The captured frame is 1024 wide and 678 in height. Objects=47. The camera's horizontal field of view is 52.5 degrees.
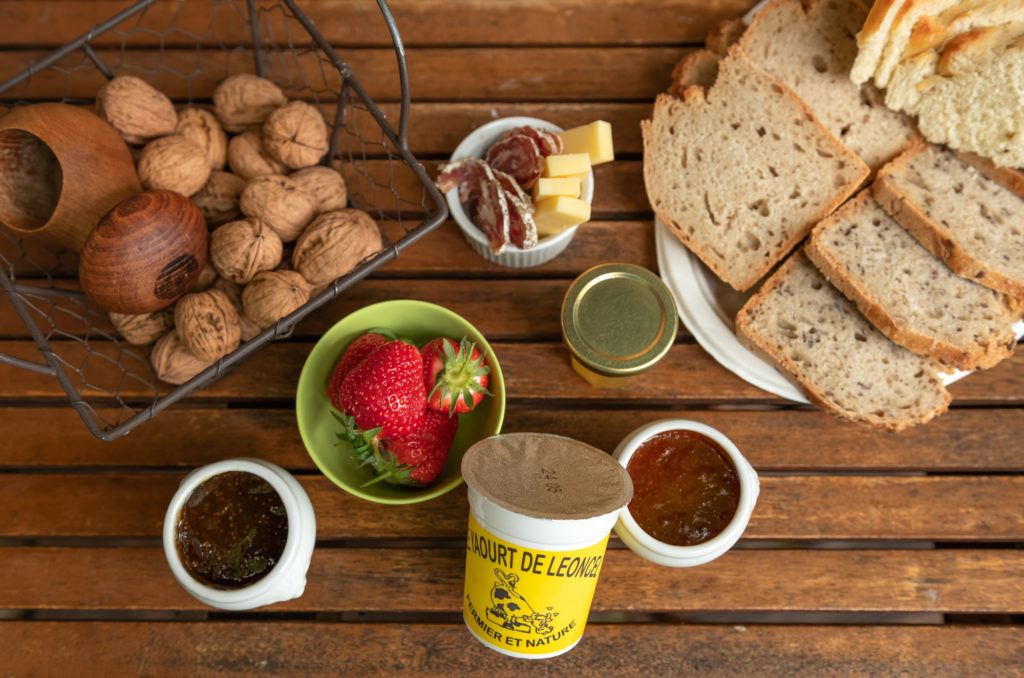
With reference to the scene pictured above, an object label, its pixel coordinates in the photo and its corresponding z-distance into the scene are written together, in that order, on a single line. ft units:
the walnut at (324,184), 1.70
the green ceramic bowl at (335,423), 1.62
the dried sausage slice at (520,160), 1.68
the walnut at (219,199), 1.70
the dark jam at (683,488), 1.64
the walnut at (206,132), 1.72
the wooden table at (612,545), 1.73
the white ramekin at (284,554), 1.55
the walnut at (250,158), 1.72
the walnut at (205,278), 1.66
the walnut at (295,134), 1.68
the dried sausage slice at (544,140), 1.71
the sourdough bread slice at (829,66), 1.83
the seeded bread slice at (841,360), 1.74
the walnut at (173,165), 1.63
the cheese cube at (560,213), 1.65
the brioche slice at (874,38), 1.69
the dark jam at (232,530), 1.59
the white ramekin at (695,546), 1.60
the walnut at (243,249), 1.61
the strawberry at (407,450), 1.58
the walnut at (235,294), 1.68
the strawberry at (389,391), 1.52
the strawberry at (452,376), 1.58
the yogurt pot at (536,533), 1.44
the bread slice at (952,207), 1.77
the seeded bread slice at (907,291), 1.72
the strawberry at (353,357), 1.61
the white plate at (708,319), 1.78
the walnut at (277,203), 1.65
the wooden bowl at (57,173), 1.54
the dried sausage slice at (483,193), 1.67
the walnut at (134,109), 1.65
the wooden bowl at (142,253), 1.49
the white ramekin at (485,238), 1.72
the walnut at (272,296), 1.60
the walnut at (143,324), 1.67
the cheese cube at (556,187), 1.66
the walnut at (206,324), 1.61
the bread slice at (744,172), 1.81
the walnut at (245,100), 1.73
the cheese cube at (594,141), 1.71
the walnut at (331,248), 1.64
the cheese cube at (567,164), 1.68
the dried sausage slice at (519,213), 1.66
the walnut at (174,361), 1.66
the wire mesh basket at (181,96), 1.78
